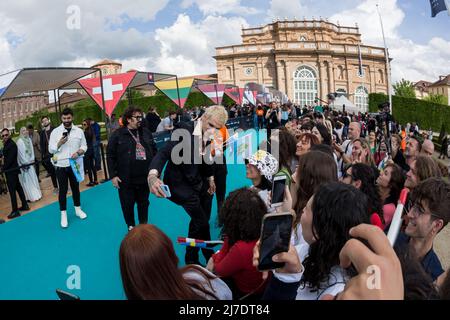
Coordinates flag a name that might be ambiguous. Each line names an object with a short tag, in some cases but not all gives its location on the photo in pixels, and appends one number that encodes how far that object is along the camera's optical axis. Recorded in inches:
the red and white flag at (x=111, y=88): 329.1
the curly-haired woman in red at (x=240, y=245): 88.1
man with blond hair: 142.3
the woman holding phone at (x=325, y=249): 59.2
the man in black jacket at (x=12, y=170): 251.8
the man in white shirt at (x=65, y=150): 213.2
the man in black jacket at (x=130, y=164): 182.5
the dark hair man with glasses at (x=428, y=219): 92.2
